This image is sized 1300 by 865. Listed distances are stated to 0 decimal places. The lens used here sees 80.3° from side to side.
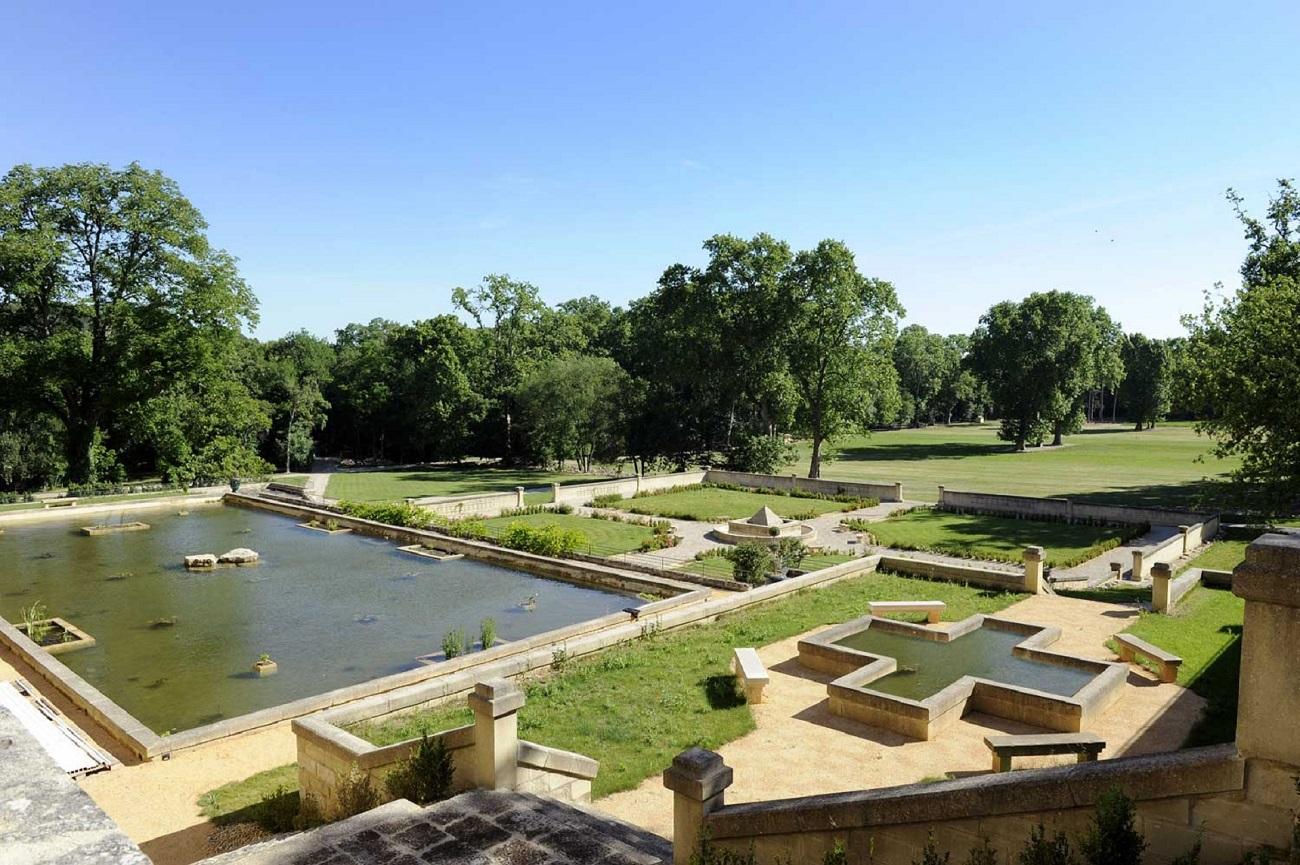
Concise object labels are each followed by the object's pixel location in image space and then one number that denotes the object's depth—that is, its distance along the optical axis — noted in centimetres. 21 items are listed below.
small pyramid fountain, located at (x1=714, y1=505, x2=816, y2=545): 2600
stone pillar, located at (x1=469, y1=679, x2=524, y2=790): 739
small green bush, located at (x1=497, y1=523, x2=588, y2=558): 2300
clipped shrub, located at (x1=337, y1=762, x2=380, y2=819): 793
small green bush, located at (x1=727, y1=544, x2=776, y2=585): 1930
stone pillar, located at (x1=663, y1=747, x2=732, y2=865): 557
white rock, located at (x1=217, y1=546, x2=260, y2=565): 2327
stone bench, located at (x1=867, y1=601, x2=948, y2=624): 1559
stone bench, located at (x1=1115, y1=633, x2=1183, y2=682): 1191
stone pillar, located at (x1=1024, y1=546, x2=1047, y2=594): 1766
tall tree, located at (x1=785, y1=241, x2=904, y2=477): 4016
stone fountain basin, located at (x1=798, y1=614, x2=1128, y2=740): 1045
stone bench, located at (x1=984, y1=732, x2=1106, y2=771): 845
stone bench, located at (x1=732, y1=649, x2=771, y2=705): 1134
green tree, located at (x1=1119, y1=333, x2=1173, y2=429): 8181
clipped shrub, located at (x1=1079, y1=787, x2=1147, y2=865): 438
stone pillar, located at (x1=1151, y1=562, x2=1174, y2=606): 1595
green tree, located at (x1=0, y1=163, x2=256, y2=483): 3356
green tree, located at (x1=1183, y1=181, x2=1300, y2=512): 1722
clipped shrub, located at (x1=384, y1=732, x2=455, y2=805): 757
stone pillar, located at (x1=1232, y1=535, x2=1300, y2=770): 411
